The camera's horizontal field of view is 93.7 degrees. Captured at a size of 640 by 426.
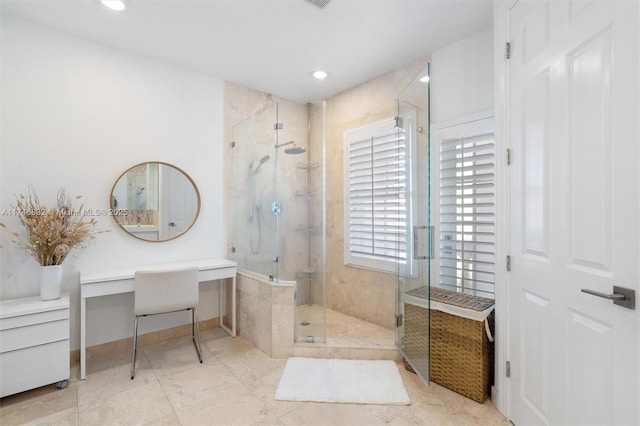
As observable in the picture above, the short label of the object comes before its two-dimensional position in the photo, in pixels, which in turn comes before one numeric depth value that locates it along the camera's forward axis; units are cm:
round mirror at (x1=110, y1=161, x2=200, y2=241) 279
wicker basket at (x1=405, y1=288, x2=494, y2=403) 199
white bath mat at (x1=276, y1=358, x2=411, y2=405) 204
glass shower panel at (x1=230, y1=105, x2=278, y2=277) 294
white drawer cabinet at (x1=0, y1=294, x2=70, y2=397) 198
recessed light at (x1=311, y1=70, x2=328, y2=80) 318
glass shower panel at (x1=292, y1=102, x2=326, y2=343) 280
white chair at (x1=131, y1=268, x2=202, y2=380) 239
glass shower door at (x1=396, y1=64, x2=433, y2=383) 226
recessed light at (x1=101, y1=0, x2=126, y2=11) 210
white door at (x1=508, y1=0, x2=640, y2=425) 112
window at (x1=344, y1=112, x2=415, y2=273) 275
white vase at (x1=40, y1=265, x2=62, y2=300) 224
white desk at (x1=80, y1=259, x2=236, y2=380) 231
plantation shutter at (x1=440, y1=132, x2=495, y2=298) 233
